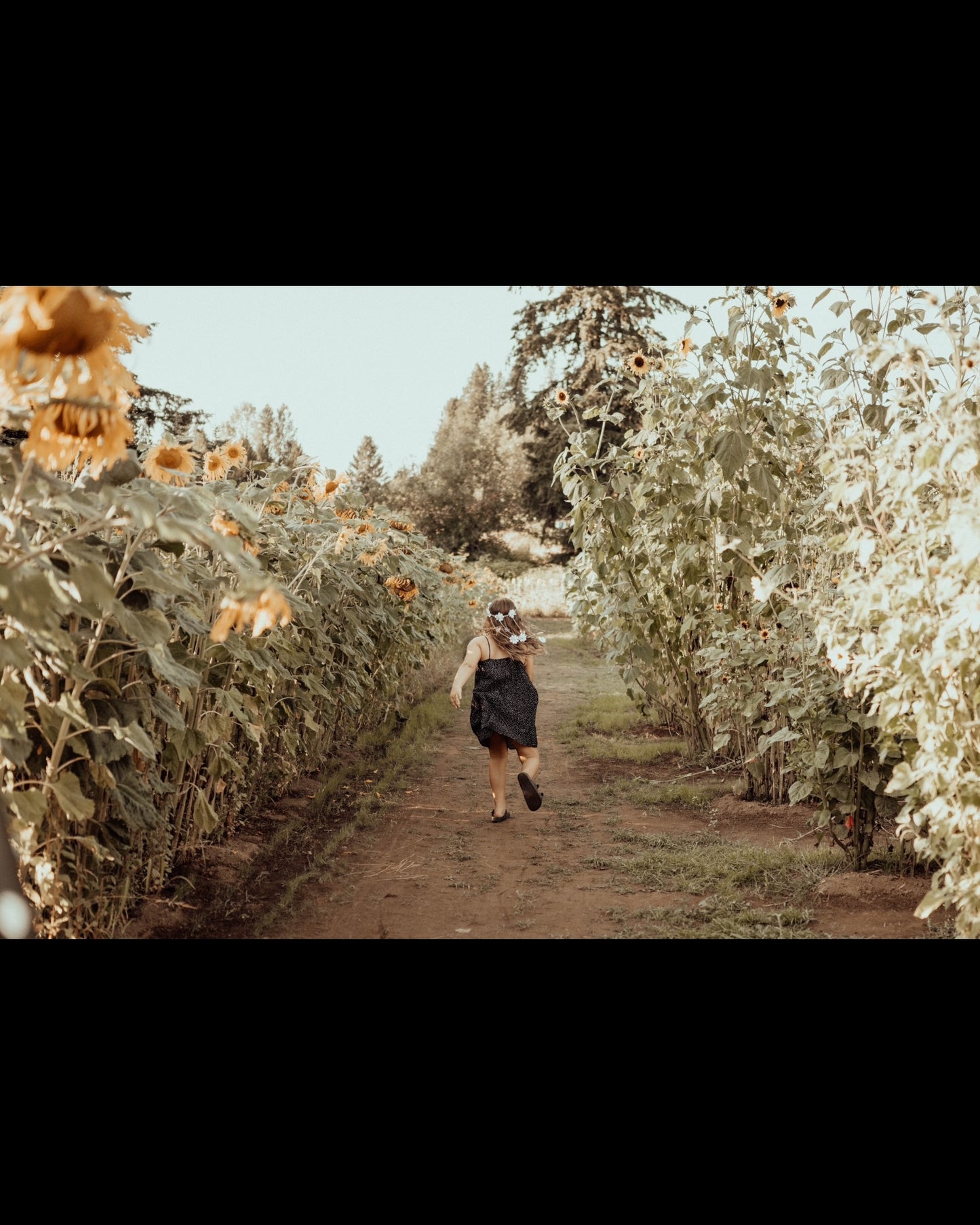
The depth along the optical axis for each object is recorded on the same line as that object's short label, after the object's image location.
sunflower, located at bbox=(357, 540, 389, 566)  4.61
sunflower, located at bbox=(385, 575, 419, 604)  4.98
